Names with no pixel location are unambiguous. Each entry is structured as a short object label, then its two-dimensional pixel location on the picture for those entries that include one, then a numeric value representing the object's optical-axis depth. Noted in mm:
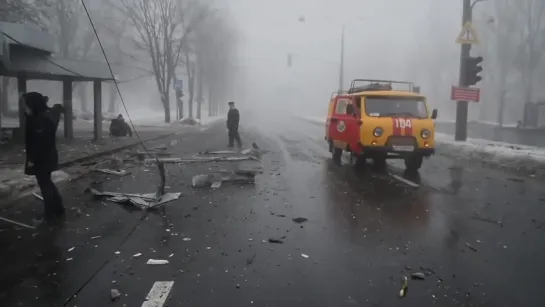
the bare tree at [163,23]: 33312
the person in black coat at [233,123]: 17875
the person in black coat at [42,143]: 6246
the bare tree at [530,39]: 39594
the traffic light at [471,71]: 17109
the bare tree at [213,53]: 44281
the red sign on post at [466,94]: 17217
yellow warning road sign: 17156
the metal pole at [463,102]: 17438
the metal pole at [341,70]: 41531
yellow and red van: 10883
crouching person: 22125
